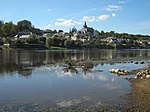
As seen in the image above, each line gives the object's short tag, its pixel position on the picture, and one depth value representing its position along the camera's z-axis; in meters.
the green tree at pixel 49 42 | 93.12
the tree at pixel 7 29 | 116.10
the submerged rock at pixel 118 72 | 22.75
